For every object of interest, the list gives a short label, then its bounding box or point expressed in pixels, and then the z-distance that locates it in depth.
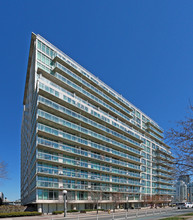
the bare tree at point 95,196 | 47.55
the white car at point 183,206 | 61.33
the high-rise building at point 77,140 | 41.53
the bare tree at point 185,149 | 10.58
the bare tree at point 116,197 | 53.01
